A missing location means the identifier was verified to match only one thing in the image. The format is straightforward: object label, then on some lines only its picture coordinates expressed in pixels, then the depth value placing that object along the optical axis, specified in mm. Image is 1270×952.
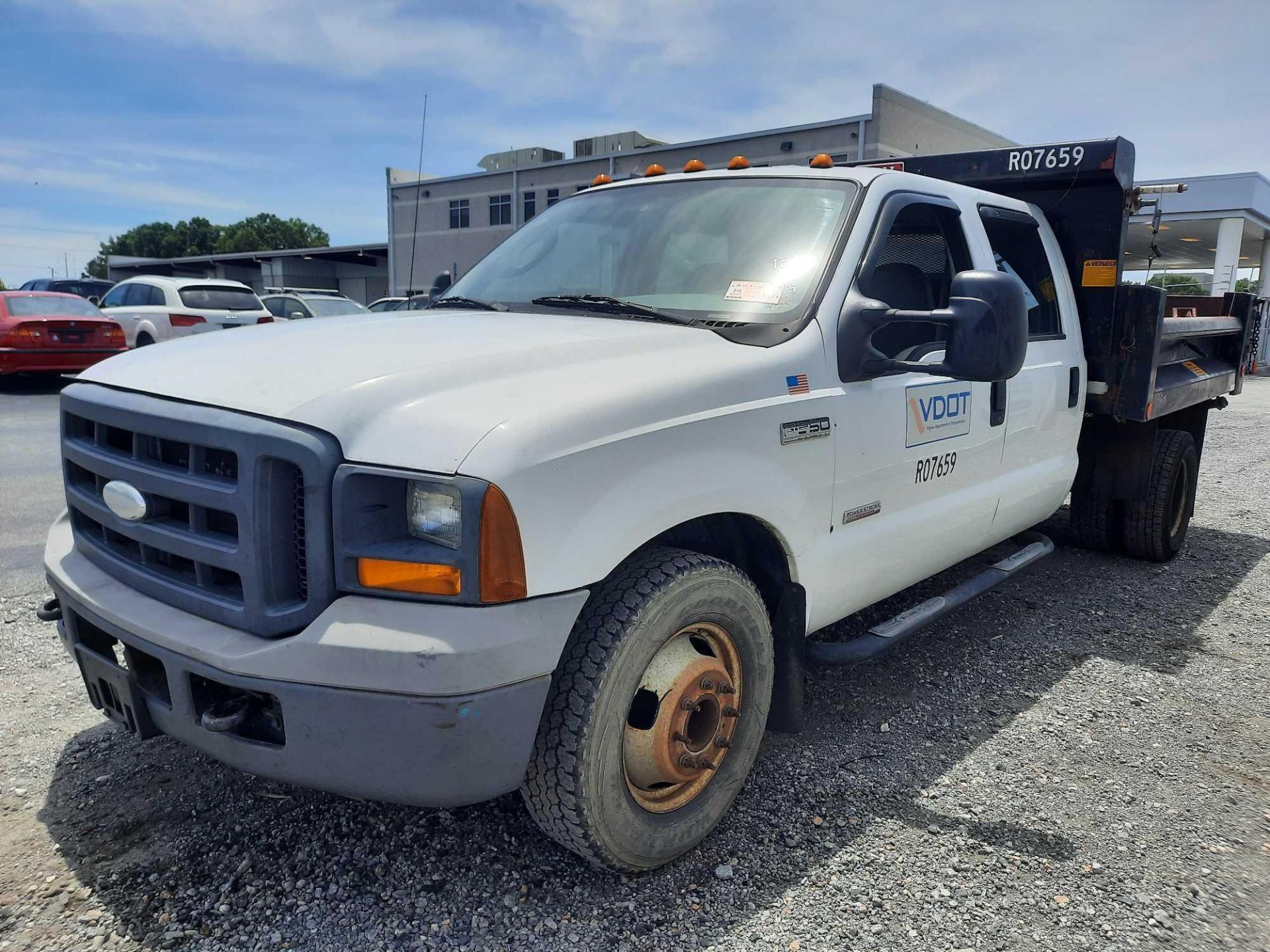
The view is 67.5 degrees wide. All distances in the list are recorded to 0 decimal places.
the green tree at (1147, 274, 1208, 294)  33088
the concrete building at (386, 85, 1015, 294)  29422
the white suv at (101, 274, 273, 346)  14648
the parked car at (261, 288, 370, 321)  17469
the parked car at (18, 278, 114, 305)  23750
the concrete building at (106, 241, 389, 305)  50281
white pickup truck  2041
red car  13039
